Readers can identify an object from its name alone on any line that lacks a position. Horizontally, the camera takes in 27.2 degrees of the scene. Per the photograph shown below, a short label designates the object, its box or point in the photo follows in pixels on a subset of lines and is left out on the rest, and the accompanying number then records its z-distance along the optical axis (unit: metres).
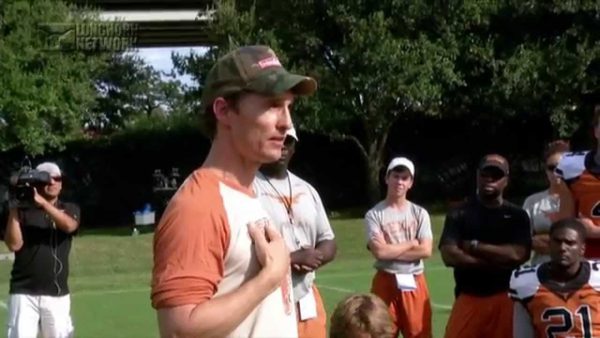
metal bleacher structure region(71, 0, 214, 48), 40.47
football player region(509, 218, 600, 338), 7.27
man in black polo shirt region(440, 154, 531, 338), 8.48
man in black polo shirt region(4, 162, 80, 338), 9.84
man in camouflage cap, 3.34
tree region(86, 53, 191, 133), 52.75
